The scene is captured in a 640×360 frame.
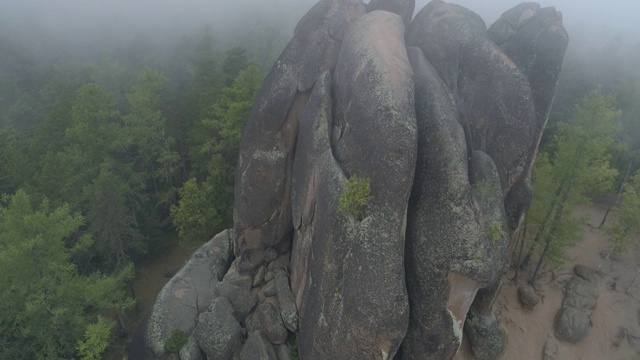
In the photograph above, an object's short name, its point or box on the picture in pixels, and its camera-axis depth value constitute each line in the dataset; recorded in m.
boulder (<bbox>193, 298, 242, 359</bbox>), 24.72
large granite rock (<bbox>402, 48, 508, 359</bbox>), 19.33
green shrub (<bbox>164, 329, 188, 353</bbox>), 25.67
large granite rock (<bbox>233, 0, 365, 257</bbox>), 25.05
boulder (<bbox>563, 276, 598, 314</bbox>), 32.66
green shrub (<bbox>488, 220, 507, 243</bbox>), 20.02
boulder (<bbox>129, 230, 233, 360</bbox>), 26.61
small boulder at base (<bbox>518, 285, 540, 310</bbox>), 32.12
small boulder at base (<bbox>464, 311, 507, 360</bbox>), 26.62
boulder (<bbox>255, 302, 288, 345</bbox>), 24.73
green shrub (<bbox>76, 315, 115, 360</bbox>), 24.70
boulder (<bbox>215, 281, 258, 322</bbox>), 26.25
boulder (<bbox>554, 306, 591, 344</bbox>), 30.78
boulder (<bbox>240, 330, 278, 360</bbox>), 24.22
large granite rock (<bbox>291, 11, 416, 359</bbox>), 18.50
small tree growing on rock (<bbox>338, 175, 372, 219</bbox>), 18.69
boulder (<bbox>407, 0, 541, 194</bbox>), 23.31
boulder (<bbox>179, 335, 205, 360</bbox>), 25.27
